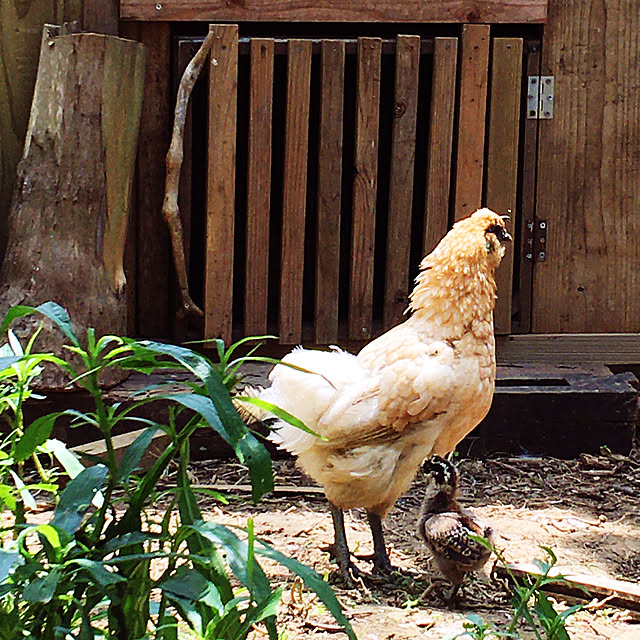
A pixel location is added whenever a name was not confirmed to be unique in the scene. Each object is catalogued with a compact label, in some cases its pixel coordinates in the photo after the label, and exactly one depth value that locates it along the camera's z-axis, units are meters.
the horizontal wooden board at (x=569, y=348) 6.41
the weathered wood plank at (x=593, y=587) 4.07
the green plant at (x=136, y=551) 2.18
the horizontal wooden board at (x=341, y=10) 5.82
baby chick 4.06
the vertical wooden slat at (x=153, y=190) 6.01
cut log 5.50
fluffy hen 4.28
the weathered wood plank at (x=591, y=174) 6.18
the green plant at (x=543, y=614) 2.58
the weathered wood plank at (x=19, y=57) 5.86
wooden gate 5.95
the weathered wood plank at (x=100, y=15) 5.82
